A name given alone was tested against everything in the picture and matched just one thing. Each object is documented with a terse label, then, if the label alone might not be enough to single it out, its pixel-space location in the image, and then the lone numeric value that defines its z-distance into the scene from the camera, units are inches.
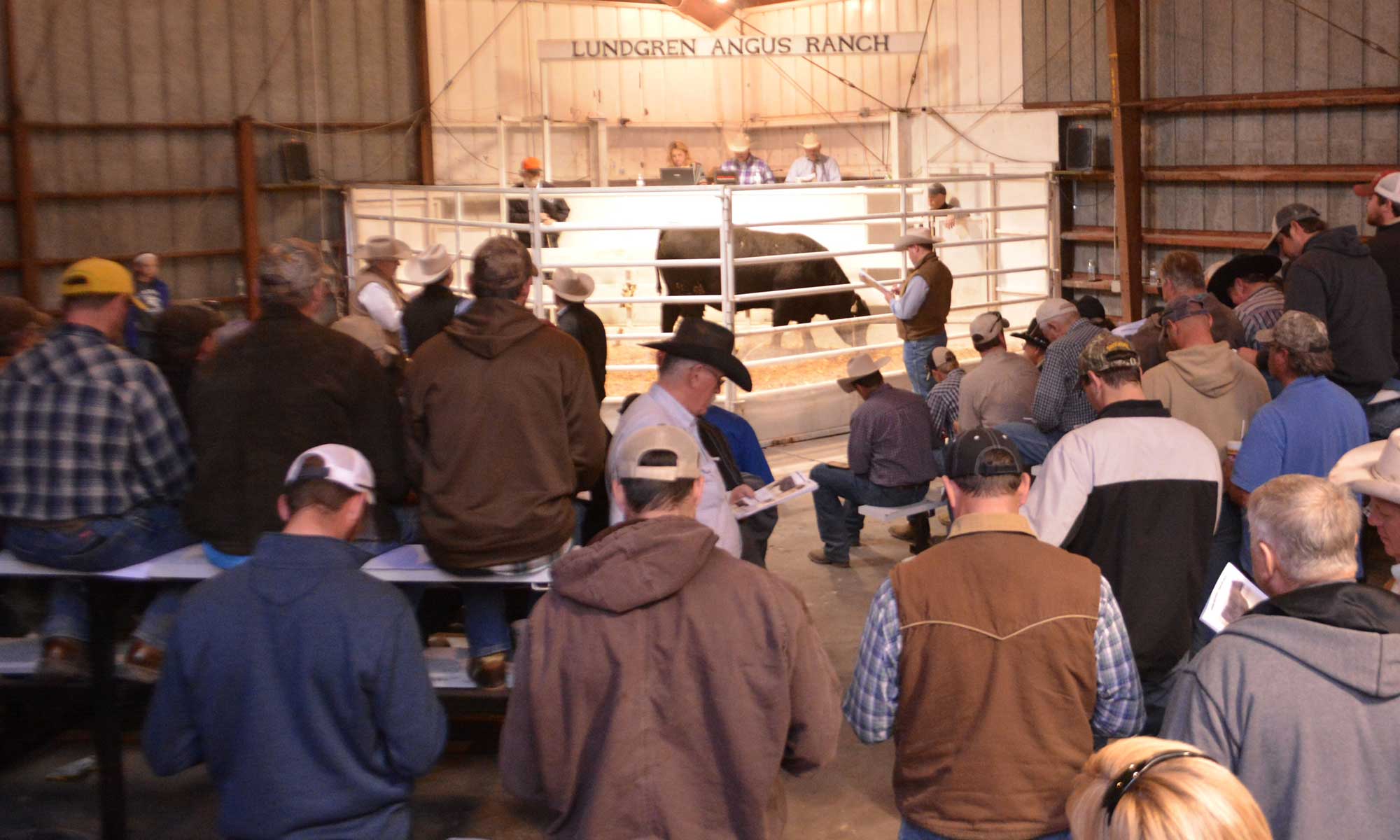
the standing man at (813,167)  542.0
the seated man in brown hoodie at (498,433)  145.2
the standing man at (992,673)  100.7
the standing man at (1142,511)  145.7
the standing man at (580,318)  252.2
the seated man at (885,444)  260.7
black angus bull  481.1
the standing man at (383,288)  253.4
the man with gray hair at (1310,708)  86.0
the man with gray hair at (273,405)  142.9
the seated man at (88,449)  147.5
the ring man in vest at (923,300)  359.9
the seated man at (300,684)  100.2
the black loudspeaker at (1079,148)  497.0
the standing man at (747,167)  564.7
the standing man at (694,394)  144.9
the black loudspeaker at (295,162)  547.8
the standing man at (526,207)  516.4
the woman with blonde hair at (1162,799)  62.8
